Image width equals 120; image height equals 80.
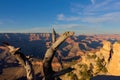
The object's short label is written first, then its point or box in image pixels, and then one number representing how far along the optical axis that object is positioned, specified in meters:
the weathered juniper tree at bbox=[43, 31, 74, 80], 4.42
